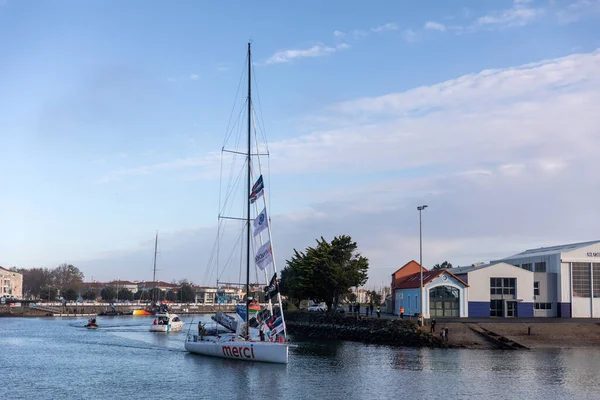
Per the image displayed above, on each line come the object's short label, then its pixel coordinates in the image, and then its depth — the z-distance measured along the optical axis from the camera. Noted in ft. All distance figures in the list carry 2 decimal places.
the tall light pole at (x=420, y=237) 222.48
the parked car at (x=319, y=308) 354.62
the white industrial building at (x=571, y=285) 266.36
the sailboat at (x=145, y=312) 523.13
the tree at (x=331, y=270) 297.33
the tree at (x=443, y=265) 570.25
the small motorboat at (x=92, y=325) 323.98
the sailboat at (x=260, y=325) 158.20
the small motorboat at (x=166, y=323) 292.81
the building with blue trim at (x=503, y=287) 259.39
